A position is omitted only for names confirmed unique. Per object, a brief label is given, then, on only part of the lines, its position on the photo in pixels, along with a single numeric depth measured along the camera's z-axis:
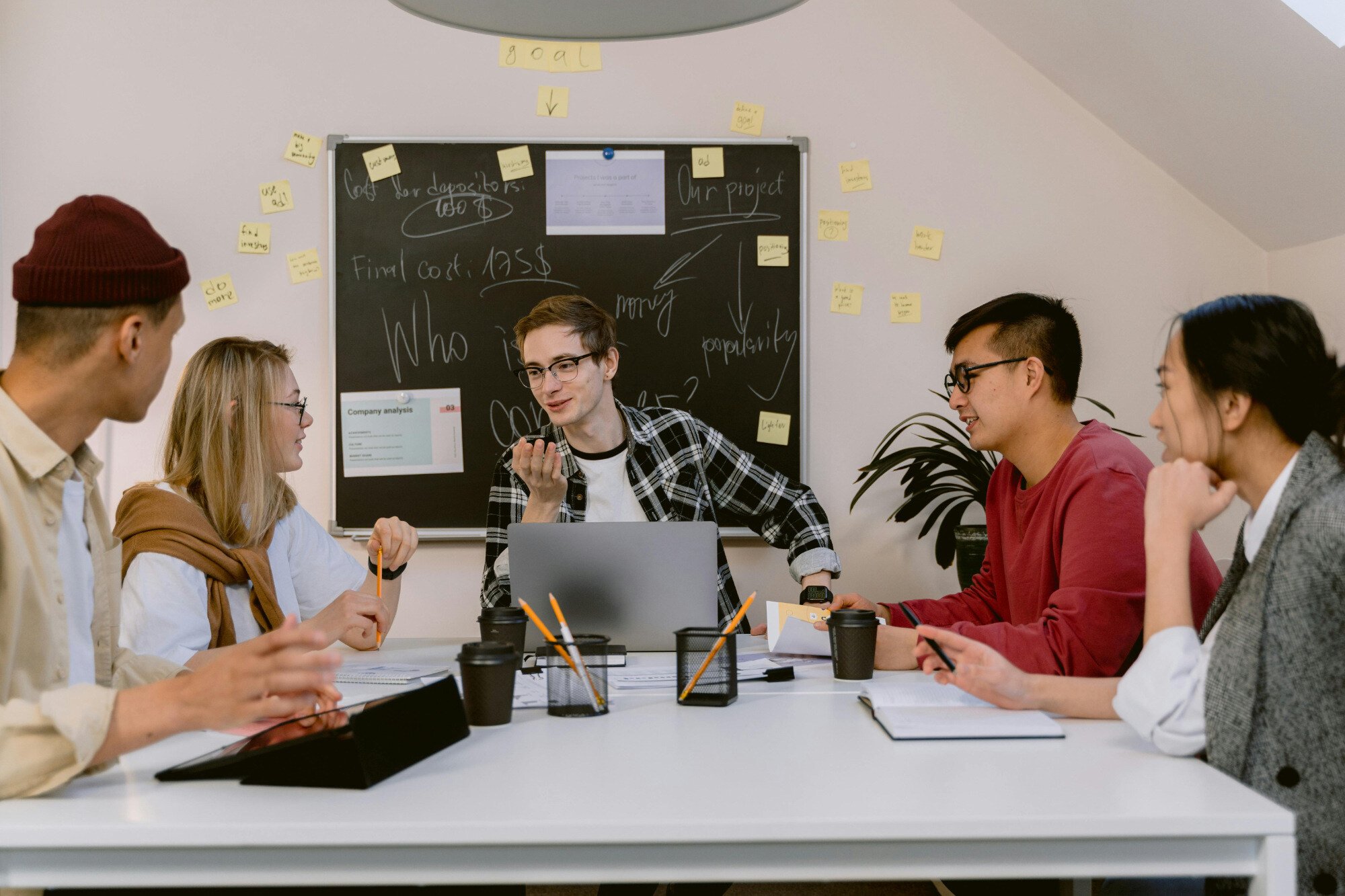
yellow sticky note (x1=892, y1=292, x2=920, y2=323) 3.06
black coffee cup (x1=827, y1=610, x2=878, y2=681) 1.56
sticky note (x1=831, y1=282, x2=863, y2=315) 3.06
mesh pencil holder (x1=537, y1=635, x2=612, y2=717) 1.34
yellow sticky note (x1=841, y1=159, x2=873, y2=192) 3.05
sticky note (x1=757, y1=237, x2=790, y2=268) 3.03
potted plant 2.72
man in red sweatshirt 1.52
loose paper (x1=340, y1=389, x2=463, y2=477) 2.99
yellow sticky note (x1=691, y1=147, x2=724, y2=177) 3.02
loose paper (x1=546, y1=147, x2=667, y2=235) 3.02
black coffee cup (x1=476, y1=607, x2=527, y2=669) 1.62
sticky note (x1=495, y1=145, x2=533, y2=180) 3.02
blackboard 3.01
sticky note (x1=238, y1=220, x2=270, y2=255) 3.04
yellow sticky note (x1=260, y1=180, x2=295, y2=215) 3.04
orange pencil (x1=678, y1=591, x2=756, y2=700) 1.38
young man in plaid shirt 2.46
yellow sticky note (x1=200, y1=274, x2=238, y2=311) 3.04
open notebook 1.20
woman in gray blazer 1.07
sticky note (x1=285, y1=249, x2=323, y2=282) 3.04
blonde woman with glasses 1.78
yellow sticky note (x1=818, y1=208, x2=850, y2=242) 3.06
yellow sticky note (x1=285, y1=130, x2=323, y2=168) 3.04
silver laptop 1.73
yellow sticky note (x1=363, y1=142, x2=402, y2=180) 3.01
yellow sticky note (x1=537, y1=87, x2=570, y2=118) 3.05
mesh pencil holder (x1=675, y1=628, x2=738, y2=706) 1.39
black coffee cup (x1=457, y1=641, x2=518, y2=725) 1.28
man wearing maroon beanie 1.02
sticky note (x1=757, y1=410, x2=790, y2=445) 3.03
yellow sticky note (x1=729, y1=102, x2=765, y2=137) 3.05
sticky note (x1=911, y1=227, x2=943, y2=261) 3.06
